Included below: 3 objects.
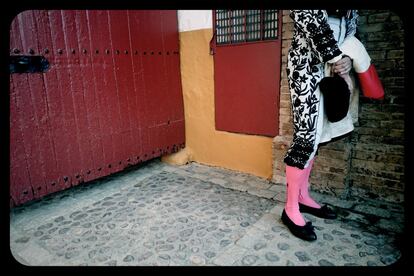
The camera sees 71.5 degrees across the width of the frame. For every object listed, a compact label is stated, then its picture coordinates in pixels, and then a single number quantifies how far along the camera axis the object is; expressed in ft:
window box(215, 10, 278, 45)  9.84
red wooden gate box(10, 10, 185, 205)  8.39
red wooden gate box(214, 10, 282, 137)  9.95
